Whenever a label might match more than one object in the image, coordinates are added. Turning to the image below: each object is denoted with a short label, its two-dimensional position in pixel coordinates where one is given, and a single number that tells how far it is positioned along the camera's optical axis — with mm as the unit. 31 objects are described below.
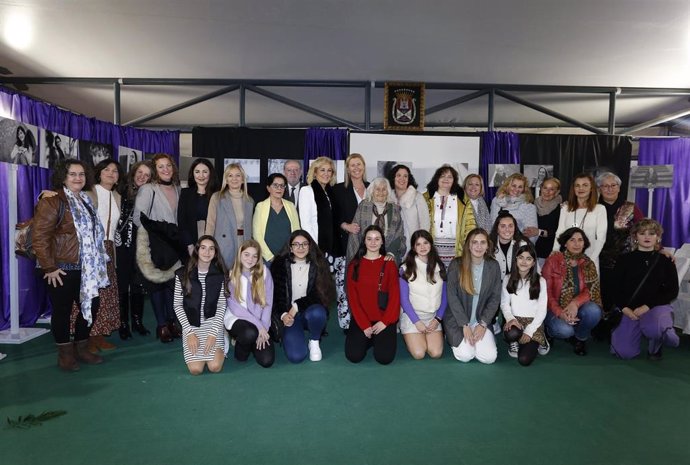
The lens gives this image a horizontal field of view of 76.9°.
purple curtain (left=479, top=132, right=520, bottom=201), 6047
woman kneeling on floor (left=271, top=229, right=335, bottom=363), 3461
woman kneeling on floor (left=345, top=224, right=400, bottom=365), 3443
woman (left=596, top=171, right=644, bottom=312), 4039
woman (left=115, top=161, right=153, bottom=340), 3756
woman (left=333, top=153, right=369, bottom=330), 3971
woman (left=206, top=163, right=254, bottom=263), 3709
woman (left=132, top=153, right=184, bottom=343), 3680
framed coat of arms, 5840
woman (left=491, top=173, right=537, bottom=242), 4277
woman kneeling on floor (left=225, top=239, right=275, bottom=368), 3297
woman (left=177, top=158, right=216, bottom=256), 3740
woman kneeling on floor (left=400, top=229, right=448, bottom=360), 3574
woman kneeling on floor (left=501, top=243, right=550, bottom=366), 3468
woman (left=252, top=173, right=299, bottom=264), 3799
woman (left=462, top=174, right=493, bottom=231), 4219
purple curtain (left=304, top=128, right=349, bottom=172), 6105
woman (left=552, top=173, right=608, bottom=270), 3969
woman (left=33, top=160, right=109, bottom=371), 2965
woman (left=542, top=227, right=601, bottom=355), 3664
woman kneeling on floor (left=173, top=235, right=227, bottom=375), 3119
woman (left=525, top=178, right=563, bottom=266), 4329
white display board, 5898
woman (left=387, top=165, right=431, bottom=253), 4012
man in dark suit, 4617
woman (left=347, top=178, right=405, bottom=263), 3854
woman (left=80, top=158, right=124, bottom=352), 3537
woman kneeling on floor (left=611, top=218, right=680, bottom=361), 3548
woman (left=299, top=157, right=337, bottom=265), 3920
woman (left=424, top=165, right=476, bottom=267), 4070
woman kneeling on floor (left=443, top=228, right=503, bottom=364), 3473
